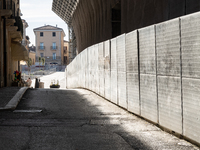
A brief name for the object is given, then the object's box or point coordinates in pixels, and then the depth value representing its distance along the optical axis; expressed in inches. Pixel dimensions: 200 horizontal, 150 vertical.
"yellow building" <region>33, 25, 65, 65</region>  3403.1
